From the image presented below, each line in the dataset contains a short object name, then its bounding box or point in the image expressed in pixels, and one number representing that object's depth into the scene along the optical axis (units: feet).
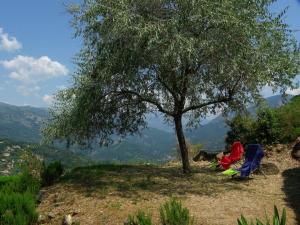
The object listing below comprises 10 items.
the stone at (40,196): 30.78
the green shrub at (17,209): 24.48
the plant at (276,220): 18.04
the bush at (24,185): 31.62
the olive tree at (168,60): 29.35
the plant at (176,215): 21.09
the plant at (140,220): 20.15
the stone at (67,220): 24.92
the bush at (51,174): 35.01
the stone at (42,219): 26.51
